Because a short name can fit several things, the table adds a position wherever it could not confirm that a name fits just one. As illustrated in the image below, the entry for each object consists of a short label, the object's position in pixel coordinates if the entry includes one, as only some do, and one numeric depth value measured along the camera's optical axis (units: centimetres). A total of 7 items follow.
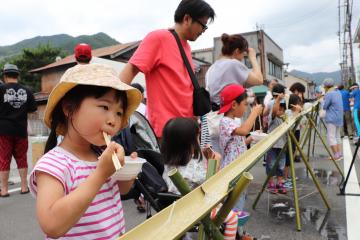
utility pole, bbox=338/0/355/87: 1966
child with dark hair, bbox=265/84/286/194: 490
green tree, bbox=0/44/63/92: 3438
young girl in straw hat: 101
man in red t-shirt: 222
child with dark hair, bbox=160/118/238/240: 223
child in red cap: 313
